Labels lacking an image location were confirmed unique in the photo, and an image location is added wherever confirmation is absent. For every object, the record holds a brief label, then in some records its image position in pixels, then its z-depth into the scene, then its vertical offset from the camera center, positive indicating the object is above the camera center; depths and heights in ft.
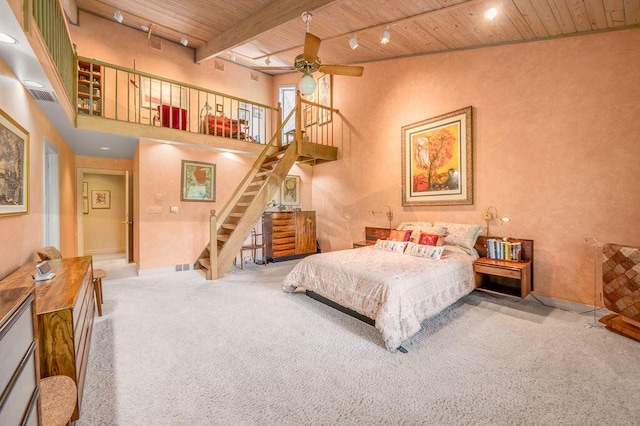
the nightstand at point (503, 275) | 10.80 -2.71
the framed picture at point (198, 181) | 17.84 +2.05
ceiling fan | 10.72 +6.16
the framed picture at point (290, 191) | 22.79 +1.73
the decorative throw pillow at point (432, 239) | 12.68 -1.31
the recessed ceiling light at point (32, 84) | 8.71 +4.14
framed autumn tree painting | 13.80 +2.75
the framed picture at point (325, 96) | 21.53 +9.26
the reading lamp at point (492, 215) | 12.71 -0.16
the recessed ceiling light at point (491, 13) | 10.11 +7.37
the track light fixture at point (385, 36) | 11.97 +7.74
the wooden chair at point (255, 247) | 18.89 -2.42
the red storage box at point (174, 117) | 18.76 +6.60
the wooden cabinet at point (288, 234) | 20.27 -1.70
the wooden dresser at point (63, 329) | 5.11 -2.32
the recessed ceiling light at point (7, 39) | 6.46 +4.16
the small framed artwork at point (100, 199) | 23.75 +1.12
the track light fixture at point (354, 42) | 13.34 +8.32
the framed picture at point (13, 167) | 7.34 +1.32
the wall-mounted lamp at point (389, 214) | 17.42 -0.15
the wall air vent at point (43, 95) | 9.49 +4.18
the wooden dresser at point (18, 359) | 2.53 -1.51
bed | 8.41 -2.42
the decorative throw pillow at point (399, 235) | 14.17 -1.25
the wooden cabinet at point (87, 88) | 17.37 +8.10
